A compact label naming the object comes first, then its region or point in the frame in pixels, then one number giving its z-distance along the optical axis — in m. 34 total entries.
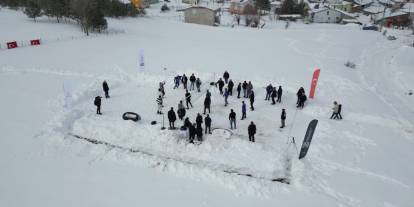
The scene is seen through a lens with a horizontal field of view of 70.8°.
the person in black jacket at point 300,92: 17.62
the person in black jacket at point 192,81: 19.86
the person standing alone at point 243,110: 15.88
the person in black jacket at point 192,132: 13.41
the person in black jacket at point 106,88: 18.27
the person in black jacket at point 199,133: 13.72
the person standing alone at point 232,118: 14.78
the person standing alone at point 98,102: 16.06
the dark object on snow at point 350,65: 28.22
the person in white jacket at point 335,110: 16.38
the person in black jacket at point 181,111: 15.53
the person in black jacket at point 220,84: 19.34
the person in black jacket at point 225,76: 21.03
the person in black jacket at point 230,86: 18.92
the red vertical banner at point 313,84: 18.42
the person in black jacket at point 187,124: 13.57
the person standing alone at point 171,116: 14.48
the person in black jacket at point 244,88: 18.92
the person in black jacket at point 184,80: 20.03
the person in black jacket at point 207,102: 16.45
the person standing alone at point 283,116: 15.10
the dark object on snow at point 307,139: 12.18
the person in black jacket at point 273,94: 18.11
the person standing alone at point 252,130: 13.61
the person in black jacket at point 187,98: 17.41
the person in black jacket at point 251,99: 17.19
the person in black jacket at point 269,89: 18.59
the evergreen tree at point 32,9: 43.19
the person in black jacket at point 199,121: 13.74
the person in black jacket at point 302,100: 17.59
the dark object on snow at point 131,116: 15.64
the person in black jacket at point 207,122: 14.18
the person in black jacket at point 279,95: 18.36
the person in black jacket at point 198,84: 19.77
